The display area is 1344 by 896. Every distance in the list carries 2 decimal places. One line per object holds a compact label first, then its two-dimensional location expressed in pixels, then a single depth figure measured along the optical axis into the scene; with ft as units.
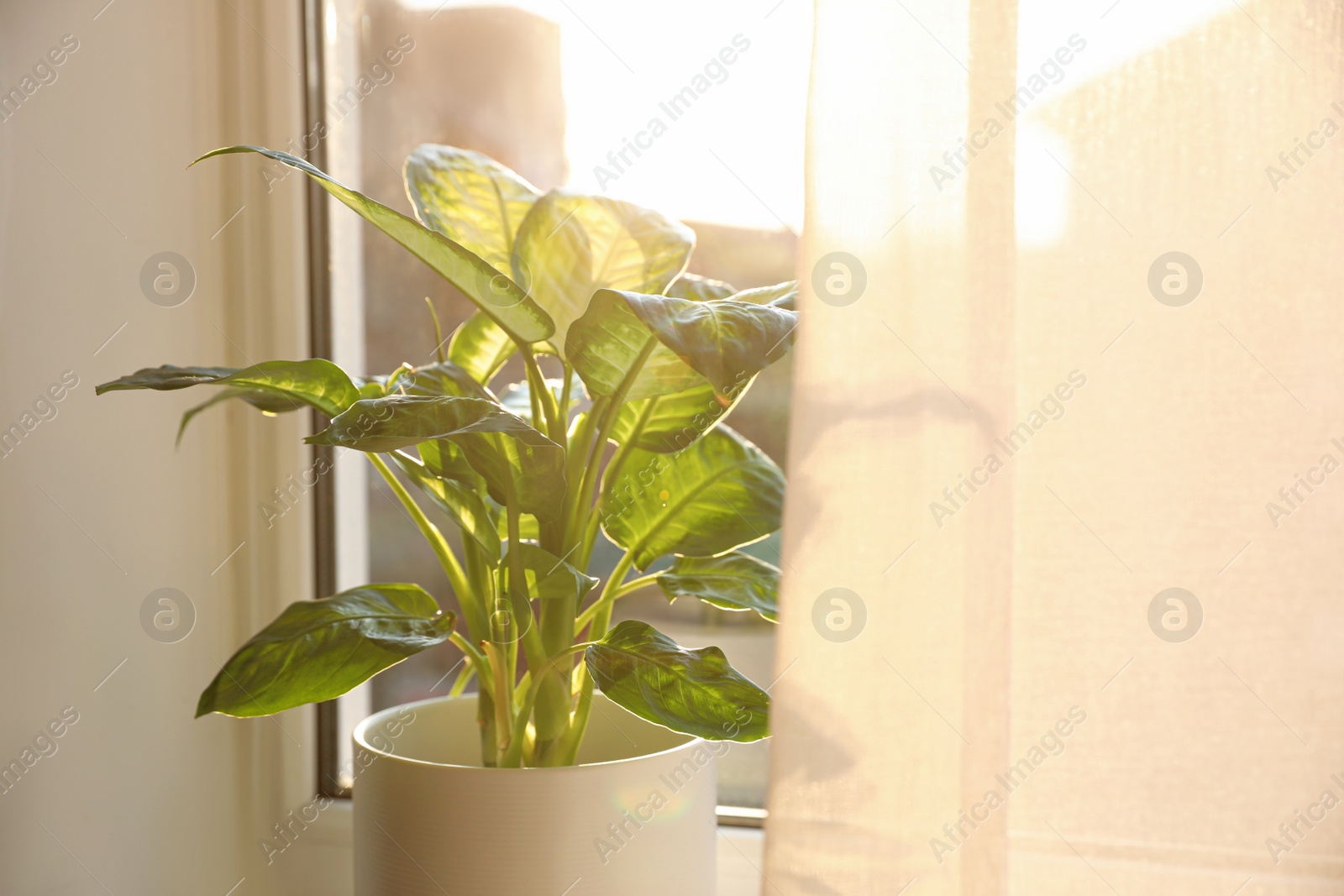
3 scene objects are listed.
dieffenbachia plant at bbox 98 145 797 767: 2.03
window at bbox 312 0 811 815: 3.34
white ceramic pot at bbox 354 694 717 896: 2.14
